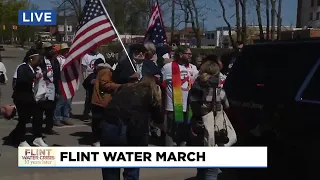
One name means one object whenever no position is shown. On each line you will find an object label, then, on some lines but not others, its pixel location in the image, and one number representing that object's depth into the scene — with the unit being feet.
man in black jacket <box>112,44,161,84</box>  17.16
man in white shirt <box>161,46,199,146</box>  25.57
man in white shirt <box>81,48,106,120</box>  33.09
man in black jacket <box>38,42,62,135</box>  27.94
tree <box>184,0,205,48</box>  102.83
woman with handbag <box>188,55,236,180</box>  17.38
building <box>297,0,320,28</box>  299.15
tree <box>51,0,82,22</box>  148.77
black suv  16.34
